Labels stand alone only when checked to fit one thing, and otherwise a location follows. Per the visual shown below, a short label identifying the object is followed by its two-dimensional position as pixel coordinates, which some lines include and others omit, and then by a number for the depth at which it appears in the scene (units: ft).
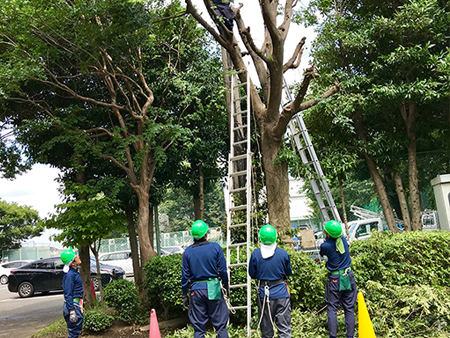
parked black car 52.80
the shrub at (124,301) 27.58
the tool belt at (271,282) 17.74
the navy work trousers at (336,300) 19.24
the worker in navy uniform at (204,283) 17.58
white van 41.47
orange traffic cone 20.88
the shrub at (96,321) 26.55
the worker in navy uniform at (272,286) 17.58
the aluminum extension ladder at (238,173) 22.48
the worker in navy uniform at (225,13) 27.81
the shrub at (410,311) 19.77
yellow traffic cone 18.22
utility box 31.22
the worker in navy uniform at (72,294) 20.93
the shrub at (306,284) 23.47
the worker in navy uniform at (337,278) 19.36
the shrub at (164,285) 25.43
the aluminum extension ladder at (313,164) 29.58
